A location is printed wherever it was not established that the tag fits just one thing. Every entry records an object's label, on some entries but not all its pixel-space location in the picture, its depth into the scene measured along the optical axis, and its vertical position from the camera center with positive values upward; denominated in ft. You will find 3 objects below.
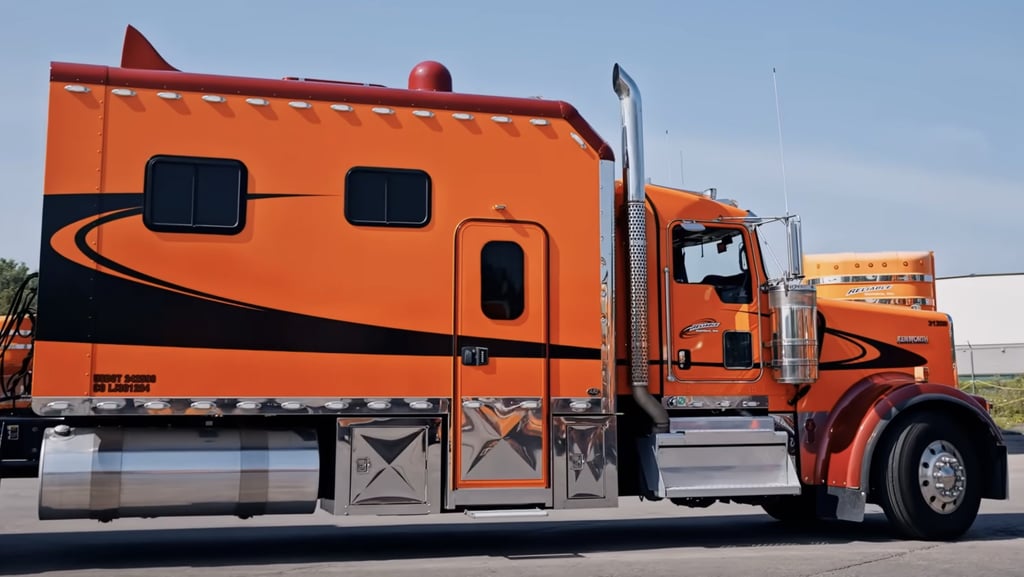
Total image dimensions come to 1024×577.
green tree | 118.01 +15.72
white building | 153.89 +12.09
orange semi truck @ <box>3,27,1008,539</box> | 26.14 +1.65
